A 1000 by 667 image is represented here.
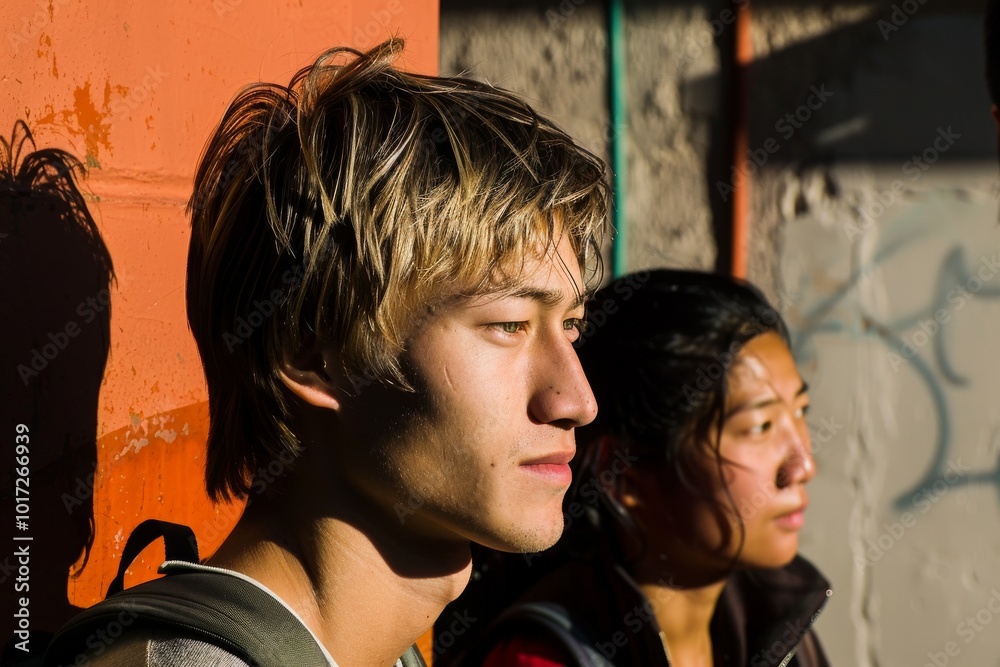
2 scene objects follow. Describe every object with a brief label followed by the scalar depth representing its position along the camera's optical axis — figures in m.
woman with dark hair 1.48
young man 1.18
